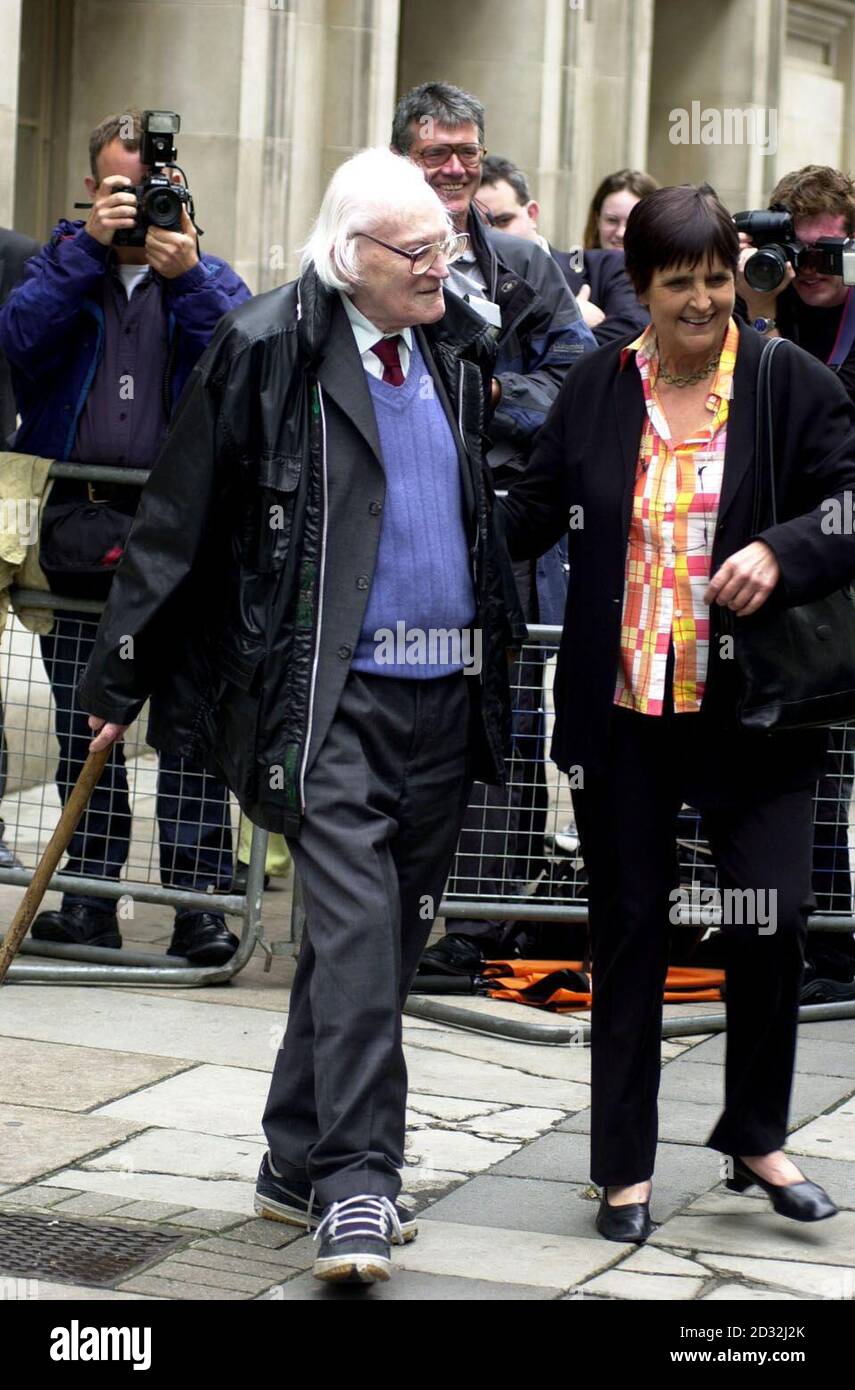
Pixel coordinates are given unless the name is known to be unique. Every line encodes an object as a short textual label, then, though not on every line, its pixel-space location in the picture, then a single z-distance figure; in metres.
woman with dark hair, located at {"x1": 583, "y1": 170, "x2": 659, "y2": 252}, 8.94
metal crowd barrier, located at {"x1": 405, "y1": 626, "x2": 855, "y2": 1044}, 6.31
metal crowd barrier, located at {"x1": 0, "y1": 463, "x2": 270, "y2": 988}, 6.37
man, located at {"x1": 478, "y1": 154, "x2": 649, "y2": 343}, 7.92
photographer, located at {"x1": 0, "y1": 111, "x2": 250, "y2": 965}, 6.39
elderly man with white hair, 4.18
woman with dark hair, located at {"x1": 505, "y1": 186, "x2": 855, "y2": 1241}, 4.40
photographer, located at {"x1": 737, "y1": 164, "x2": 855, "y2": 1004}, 6.46
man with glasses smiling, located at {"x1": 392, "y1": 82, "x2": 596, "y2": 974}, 6.25
